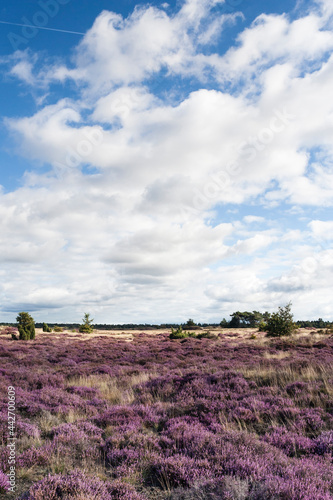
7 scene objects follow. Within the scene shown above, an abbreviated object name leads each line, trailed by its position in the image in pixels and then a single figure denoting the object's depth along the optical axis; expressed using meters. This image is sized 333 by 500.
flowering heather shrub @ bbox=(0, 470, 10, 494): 4.50
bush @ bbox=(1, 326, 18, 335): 46.77
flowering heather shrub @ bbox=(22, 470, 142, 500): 3.79
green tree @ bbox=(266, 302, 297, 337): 37.25
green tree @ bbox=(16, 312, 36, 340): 38.06
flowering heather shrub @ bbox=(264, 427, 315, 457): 5.49
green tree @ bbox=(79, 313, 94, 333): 56.75
